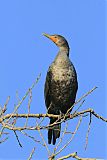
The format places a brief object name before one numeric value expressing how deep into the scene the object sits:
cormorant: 15.59
